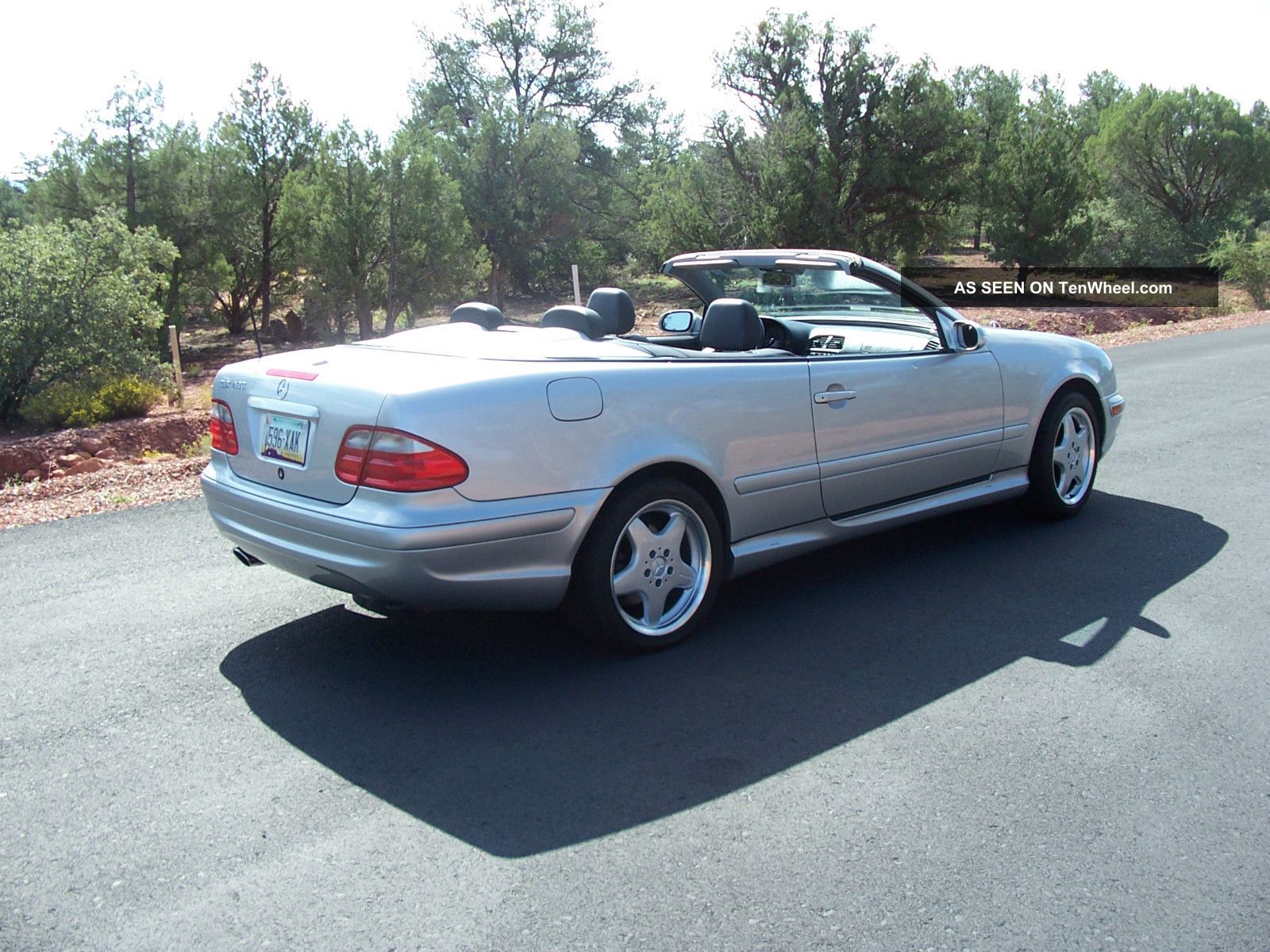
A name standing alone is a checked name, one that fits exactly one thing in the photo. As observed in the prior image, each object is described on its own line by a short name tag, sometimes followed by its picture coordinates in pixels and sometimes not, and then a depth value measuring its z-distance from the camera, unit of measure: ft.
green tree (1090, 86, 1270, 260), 126.41
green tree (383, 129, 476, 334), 92.94
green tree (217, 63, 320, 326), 112.06
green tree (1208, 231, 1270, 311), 90.33
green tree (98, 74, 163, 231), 104.42
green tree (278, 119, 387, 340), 91.30
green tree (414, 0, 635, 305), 118.62
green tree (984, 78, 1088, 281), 104.06
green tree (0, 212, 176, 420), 55.11
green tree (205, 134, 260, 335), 108.88
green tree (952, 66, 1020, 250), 117.50
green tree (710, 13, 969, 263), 94.73
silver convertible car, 12.10
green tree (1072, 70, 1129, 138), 233.94
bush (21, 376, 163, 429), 52.44
